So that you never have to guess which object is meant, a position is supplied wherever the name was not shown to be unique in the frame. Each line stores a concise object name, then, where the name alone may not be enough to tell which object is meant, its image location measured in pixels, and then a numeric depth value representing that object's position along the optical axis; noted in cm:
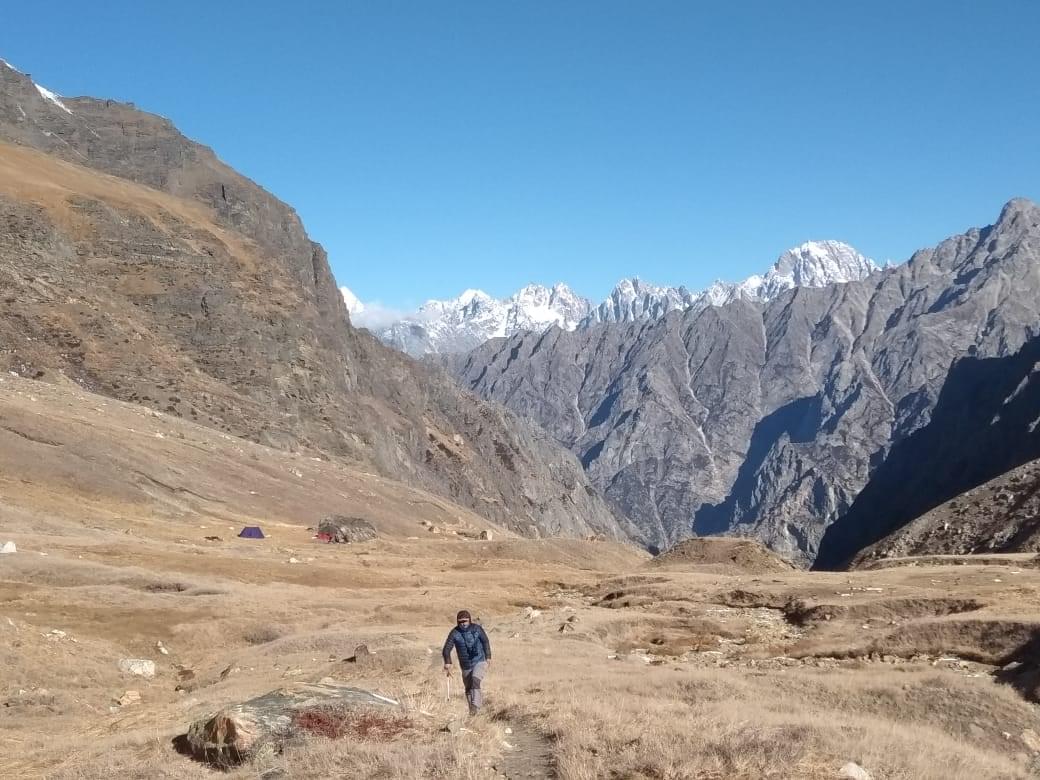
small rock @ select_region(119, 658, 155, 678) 2333
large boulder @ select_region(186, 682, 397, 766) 1316
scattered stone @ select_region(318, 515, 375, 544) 5991
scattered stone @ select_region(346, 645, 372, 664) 2250
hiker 1545
